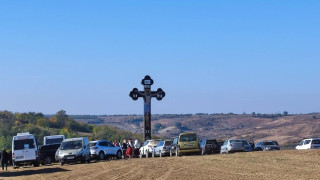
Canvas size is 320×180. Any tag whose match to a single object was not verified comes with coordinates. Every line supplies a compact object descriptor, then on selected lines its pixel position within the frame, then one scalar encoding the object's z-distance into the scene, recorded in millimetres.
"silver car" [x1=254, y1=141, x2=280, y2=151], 54100
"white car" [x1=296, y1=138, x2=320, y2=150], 50000
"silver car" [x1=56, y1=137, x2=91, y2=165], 41969
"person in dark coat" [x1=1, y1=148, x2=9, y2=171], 42312
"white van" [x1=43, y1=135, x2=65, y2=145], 52406
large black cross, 64312
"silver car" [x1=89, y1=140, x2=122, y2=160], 47438
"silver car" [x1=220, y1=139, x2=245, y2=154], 48938
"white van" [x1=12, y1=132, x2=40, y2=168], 42875
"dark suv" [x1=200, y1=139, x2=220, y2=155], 50312
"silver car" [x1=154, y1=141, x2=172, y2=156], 49844
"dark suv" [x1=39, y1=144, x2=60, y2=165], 48375
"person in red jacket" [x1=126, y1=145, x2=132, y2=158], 50341
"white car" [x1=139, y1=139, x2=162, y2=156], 52453
